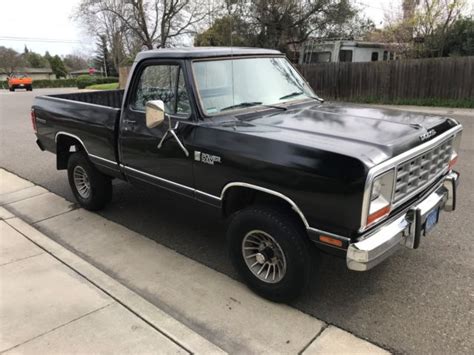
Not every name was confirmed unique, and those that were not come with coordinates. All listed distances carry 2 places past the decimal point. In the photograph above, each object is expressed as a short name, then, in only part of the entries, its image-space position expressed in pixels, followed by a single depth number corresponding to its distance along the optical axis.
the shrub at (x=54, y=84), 54.06
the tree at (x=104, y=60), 67.44
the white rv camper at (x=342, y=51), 25.70
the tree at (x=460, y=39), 19.70
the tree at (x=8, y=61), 75.81
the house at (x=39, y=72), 82.90
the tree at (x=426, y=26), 20.55
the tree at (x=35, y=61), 93.81
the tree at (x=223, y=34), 23.56
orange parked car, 39.19
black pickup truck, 2.75
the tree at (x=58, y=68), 88.12
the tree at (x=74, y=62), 100.94
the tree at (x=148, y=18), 35.25
